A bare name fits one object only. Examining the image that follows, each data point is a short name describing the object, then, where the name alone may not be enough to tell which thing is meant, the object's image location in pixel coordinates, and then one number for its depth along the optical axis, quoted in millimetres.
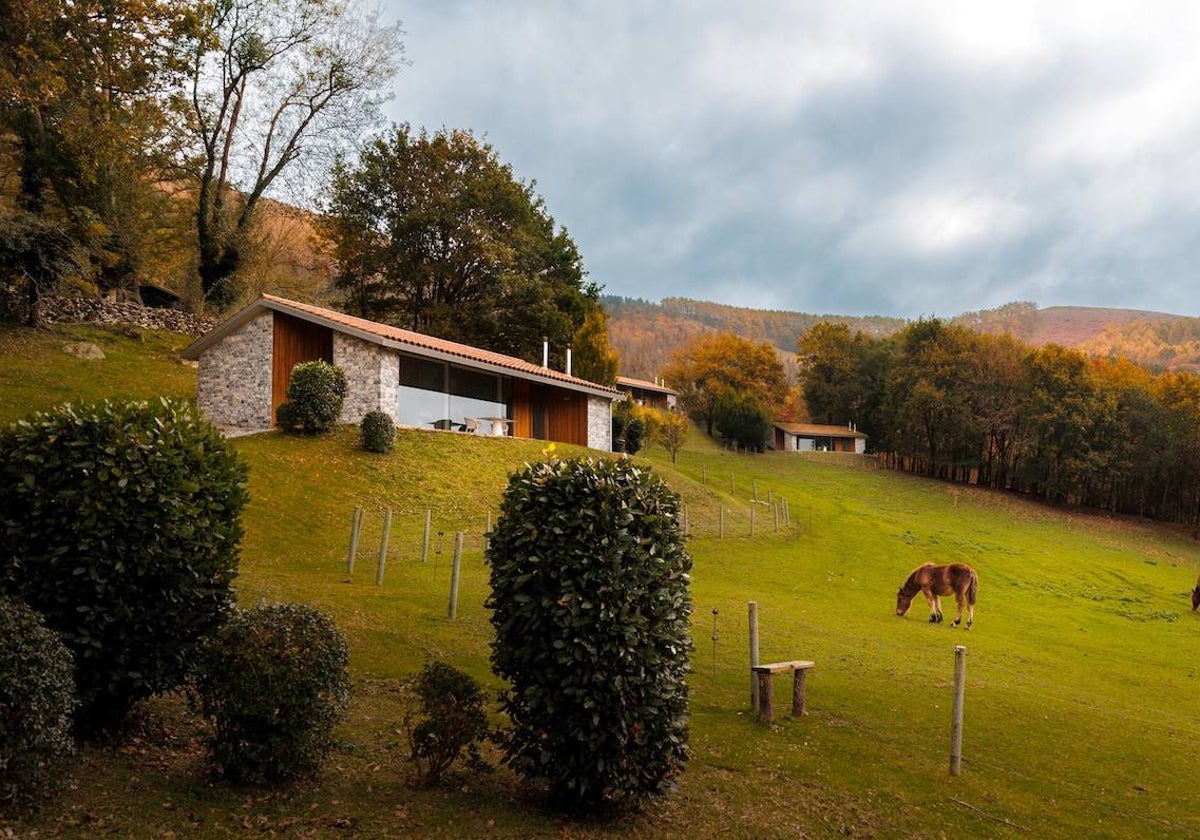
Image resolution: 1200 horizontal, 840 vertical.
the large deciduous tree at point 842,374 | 72062
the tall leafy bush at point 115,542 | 5137
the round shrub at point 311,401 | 23281
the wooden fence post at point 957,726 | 7484
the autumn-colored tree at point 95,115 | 21219
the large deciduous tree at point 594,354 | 44125
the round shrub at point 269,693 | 4965
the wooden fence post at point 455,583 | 11697
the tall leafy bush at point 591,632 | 5312
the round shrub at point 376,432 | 23406
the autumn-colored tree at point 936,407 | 52156
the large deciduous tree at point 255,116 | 36531
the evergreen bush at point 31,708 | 4082
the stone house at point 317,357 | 25250
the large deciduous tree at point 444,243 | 43938
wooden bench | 8484
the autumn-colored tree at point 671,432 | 43875
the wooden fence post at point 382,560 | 13842
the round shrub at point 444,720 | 5512
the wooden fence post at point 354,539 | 14273
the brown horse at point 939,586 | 17406
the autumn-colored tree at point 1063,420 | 47250
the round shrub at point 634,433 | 39250
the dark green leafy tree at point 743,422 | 62312
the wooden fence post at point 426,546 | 16453
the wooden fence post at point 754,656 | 8962
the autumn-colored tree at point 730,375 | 71500
